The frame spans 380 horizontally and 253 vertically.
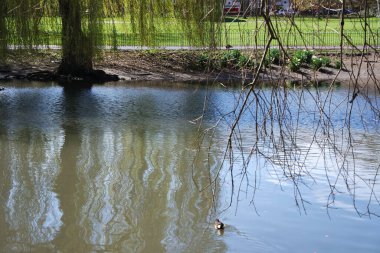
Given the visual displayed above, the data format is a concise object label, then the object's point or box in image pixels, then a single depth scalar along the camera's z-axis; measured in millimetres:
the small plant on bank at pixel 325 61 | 23828
